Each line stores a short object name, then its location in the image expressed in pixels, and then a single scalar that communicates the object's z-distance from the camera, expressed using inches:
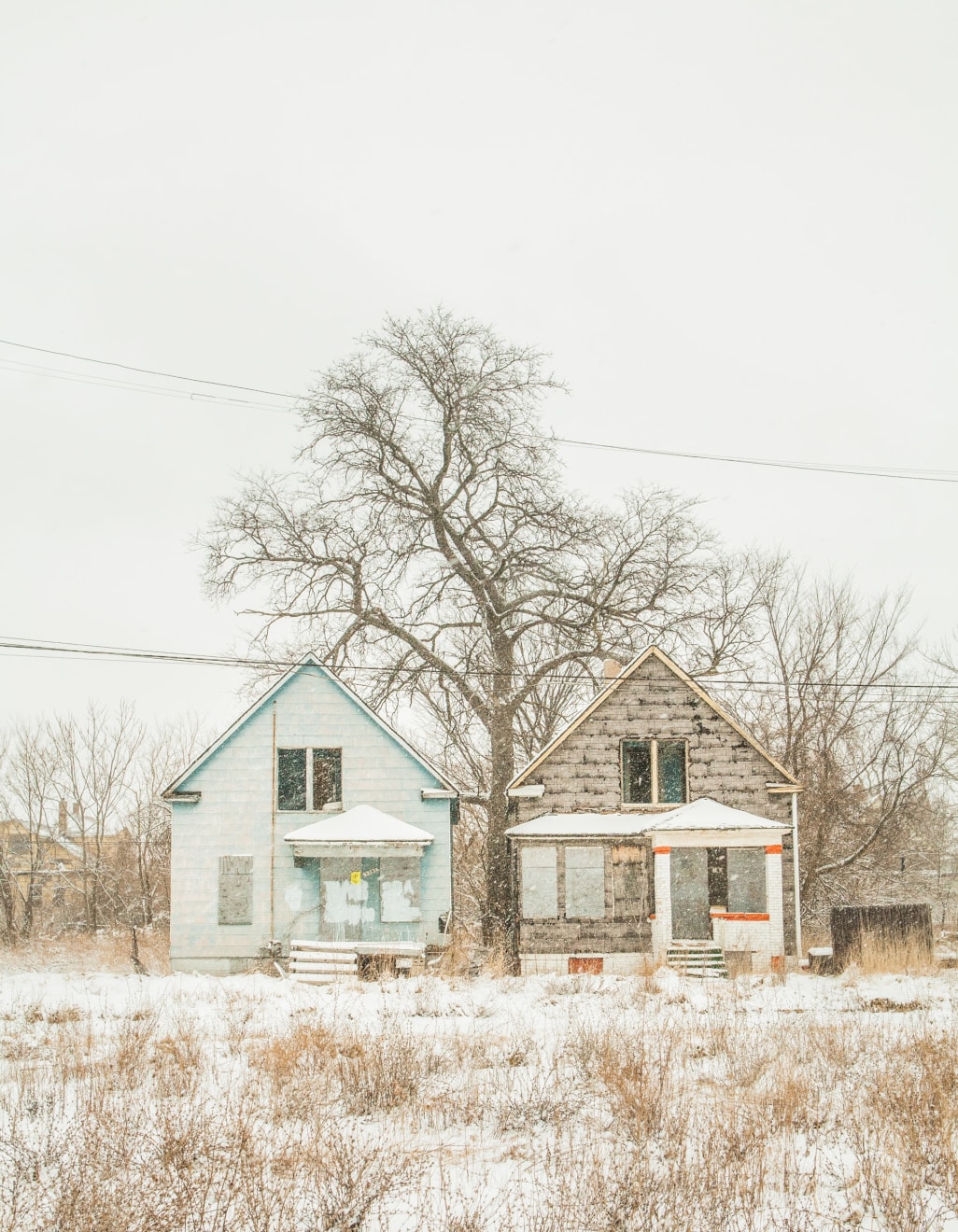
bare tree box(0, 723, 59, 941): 1563.7
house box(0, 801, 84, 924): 1622.8
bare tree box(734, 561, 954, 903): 1283.2
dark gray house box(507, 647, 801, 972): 893.2
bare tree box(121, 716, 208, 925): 1542.8
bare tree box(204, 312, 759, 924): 1139.3
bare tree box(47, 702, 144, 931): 1697.8
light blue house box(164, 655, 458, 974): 913.5
